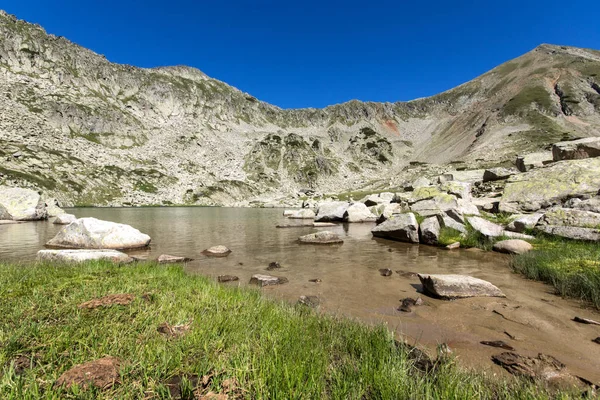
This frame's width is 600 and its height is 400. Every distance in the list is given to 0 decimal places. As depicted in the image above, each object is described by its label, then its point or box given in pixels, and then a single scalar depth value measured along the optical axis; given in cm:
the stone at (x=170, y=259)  1487
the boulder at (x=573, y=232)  1284
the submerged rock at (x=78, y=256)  1197
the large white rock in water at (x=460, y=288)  889
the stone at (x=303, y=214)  4806
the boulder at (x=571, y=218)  1400
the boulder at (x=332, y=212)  3938
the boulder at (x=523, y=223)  1630
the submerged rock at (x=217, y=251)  1733
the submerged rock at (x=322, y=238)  2161
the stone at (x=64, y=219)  3494
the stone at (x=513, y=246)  1402
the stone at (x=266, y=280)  1102
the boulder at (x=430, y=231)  1900
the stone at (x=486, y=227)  1697
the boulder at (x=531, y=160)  3102
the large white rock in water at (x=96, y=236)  1878
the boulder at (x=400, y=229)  2041
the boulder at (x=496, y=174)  3422
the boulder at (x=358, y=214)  3791
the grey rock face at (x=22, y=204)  4114
